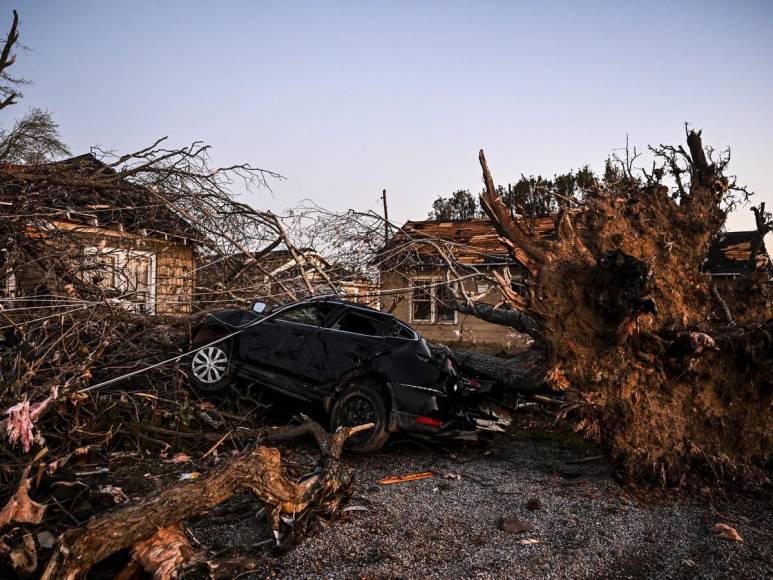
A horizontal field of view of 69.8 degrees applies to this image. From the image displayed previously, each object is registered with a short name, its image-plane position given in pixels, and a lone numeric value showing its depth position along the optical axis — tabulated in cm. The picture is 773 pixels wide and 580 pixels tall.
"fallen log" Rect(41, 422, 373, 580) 310
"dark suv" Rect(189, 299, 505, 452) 586
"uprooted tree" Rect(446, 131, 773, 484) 531
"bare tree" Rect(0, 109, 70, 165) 1973
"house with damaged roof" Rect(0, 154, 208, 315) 646
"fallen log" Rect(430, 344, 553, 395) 647
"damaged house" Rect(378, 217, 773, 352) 1650
